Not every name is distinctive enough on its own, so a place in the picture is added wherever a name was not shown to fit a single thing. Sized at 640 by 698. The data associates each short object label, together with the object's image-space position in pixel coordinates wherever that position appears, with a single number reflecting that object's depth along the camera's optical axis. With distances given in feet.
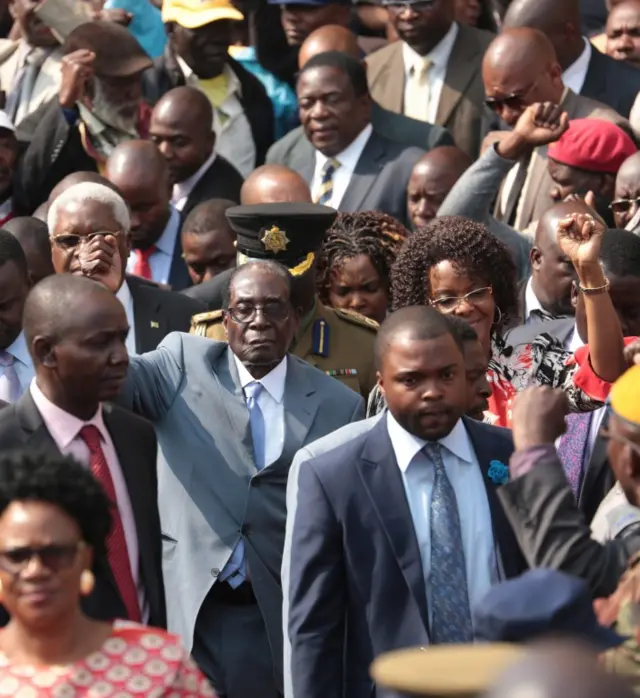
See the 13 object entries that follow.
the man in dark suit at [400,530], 40.24
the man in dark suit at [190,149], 71.46
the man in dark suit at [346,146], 67.62
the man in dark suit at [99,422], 40.16
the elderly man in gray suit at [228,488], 47.24
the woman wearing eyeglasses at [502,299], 46.65
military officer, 53.01
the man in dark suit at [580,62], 70.64
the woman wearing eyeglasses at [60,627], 32.01
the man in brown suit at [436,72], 73.77
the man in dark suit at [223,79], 77.30
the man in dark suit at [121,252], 53.67
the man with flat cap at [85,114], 69.82
